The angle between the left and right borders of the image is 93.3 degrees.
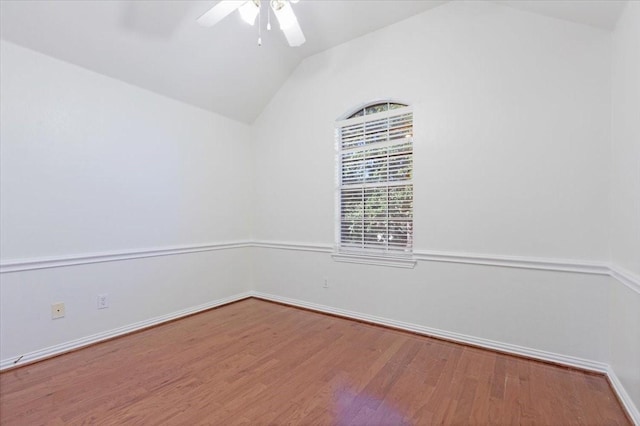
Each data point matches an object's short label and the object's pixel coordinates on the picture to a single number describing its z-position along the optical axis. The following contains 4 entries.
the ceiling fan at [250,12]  1.94
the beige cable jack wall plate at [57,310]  2.41
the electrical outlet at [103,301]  2.68
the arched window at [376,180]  2.97
